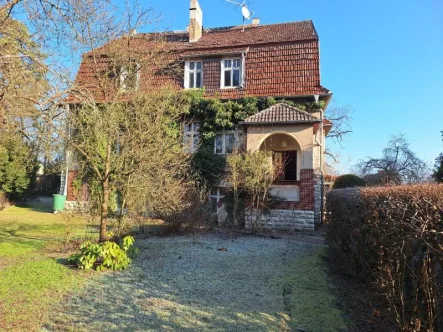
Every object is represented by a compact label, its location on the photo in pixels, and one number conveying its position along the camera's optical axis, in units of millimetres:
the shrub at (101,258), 6504
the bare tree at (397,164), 26031
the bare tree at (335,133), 28906
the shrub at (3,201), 19041
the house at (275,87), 13820
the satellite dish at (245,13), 19797
